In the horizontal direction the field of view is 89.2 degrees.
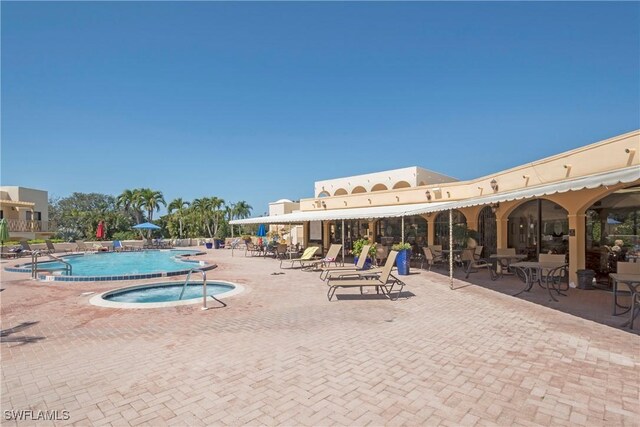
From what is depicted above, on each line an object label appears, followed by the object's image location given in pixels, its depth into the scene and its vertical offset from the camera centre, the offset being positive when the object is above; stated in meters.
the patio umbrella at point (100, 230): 29.82 -0.43
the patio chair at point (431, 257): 14.80 -1.41
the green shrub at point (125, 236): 36.22 -1.13
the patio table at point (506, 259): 12.06 -1.25
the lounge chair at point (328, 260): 15.51 -1.59
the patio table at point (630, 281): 6.32 -1.08
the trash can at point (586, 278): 10.33 -1.62
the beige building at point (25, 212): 32.88 +1.58
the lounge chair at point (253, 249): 25.33 -1.77
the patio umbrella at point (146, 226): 30.25 +0.00
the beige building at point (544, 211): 9.40 +0.68
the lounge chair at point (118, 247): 28.92 -1.90
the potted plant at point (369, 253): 14.80 -1.15
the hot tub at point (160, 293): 8.69 -2.29
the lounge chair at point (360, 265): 12.61 -1.50
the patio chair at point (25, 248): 24.45 -1.79
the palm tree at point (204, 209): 41.84 +2.28
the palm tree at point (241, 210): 66.88 +3.50
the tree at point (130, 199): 43.03 +3.70
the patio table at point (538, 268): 8.96 -1.14
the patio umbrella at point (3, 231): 20.73 -0.35
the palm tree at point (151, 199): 42.84 +3.58
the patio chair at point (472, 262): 12.62 -1.53
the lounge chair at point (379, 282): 8.97 -1.56
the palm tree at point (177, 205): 43.38 +2.84
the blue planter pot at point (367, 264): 14.33 -1.69
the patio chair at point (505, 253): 12.96 -1.05
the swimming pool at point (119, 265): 13.36 -2.38
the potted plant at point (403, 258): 13.77 -1.33
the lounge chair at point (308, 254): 16.17 -1.42
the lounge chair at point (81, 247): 27.48 -1.80
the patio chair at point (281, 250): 21.41 -1.57
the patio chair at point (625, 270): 7.36 -0.99
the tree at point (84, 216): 40.91 +1.41
